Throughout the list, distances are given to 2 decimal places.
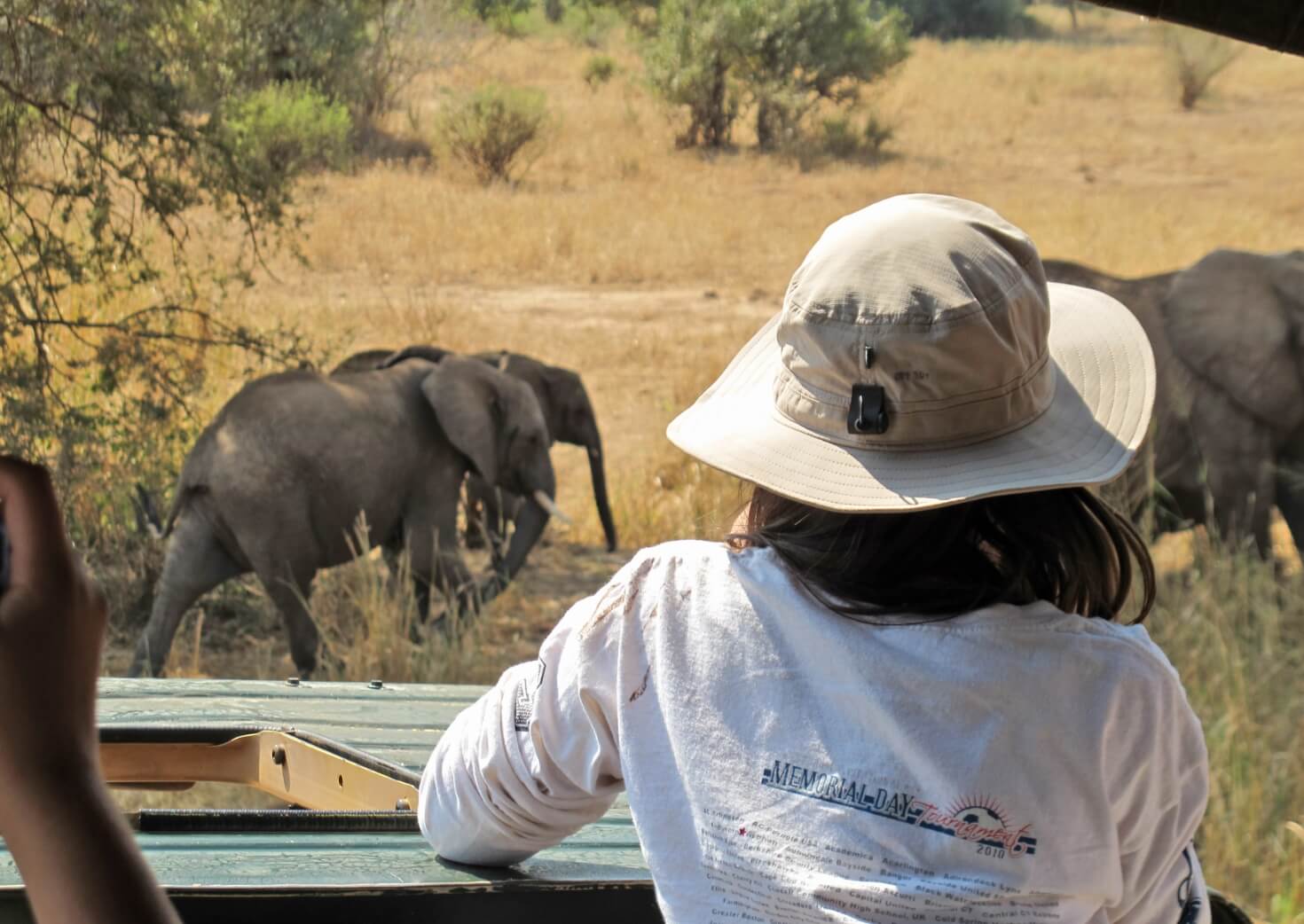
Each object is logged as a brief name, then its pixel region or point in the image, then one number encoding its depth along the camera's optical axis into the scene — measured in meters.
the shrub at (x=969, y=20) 25.84
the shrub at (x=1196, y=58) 20.09
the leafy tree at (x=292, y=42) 5.45
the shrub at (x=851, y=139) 16.62
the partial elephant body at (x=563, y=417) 6.69
